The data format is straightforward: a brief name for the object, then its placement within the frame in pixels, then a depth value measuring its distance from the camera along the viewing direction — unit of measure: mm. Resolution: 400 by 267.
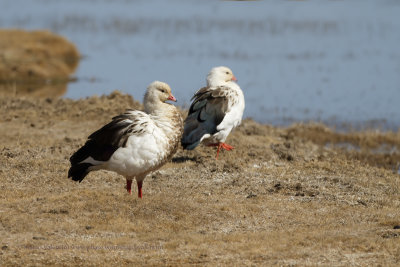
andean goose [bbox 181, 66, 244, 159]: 26562
